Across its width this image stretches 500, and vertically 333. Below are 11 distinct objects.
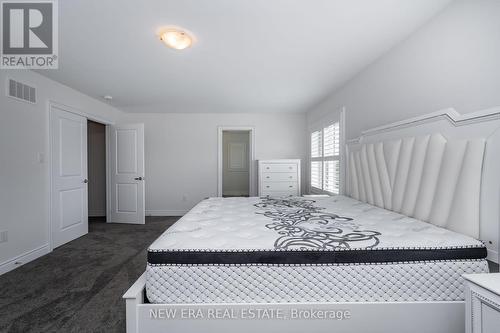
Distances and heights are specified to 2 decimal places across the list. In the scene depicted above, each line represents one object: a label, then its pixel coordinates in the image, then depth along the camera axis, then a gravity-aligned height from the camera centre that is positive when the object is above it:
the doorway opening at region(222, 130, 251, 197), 7.68 +0.06
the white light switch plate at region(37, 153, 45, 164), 2.76 +0.07
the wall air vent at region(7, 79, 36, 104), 2.41 +0.84
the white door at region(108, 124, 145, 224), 4.20 -0.20
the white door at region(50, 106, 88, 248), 3.03 -0.20
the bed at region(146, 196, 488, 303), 1.16 -0.58
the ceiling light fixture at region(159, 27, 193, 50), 1.85 +1.10
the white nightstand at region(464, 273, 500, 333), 0.87 -0.59
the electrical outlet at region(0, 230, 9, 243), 2.29 -0.78
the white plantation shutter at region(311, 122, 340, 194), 3.44 +0.08
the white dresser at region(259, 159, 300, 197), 4.33 -0.25
